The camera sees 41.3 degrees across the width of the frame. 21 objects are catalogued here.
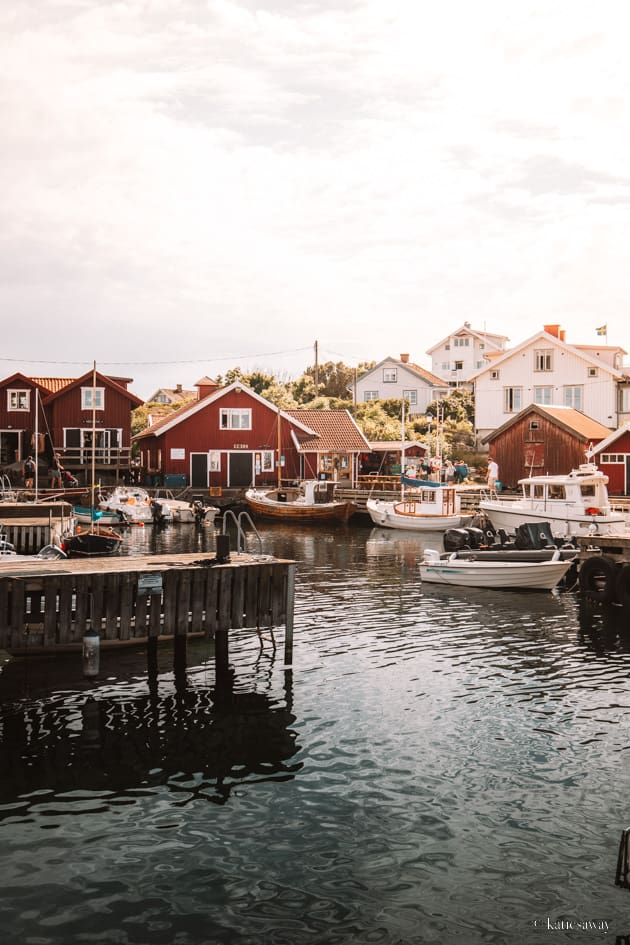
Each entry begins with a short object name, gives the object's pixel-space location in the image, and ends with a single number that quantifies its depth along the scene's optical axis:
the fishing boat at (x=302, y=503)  59.00
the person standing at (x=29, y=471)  63.10
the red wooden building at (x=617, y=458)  57.44
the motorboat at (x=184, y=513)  56.44
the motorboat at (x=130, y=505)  56.09
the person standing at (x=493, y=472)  62.22
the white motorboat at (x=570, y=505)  37.94
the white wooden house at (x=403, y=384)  107.00
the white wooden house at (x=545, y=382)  70.98
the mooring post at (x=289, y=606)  16.62
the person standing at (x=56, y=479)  64.50
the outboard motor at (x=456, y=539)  32.47
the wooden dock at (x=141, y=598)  14.22
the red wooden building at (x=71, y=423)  70.25
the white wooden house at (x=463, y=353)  114.25
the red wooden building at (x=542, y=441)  61.22
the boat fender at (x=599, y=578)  26.61
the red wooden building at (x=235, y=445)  71.38
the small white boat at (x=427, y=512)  53.78
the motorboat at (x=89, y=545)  35.06
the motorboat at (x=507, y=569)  28.28
